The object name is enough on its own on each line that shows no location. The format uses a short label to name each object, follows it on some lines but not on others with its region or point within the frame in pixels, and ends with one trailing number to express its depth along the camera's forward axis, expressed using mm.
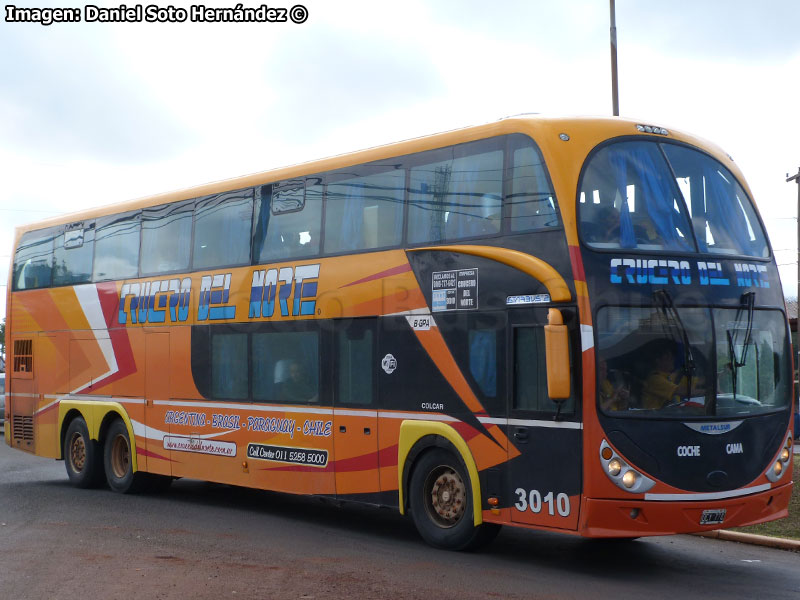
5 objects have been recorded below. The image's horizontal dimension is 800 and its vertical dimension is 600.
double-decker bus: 9734
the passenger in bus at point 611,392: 9656
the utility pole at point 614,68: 19602
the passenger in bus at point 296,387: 13133
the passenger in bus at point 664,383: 9758
